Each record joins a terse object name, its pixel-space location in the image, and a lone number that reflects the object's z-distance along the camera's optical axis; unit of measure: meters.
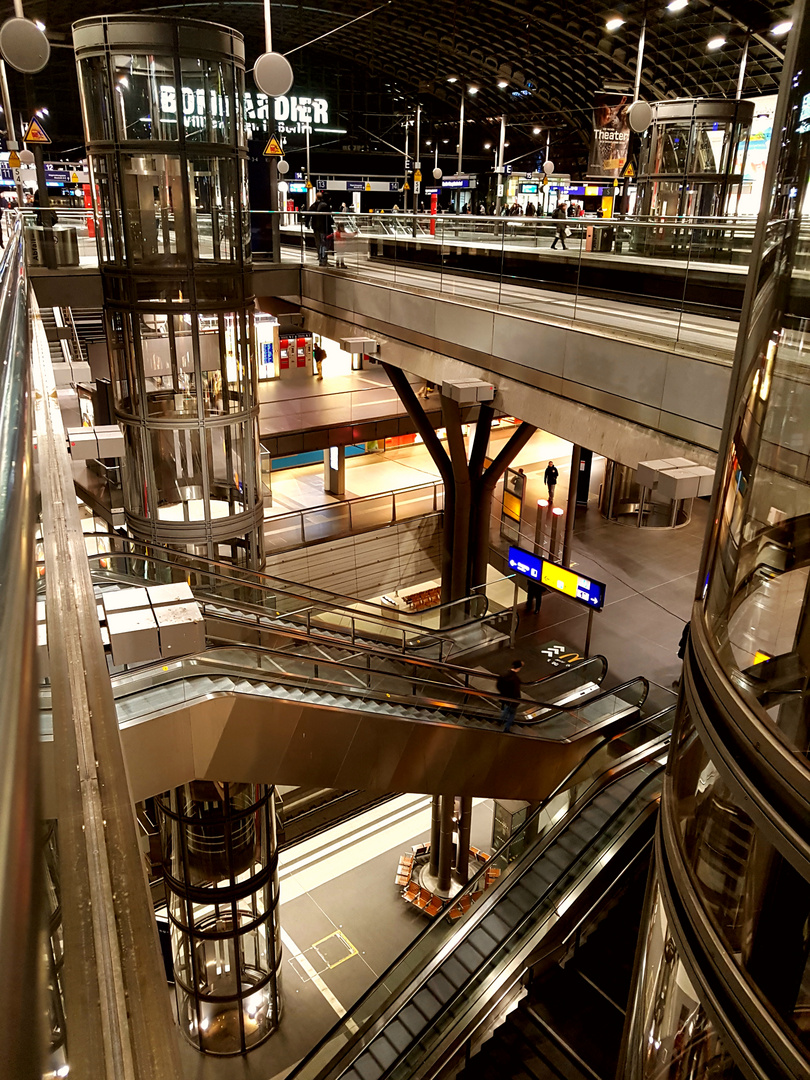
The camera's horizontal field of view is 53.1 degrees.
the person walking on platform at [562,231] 10.35
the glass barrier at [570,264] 8.61
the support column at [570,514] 18.22
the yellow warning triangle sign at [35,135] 15.75
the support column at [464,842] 15.79
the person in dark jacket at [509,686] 12.23
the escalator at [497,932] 6.75
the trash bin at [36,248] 13.59
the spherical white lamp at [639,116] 14.78
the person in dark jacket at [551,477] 19.47
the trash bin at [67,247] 14.11
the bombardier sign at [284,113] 40.22
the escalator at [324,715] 7.82
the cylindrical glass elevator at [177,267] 9.40
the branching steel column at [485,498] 15.48
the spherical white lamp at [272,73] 11.06
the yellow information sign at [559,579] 14.76
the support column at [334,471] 25.29
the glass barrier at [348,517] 19.34
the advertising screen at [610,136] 26.05
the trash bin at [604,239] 10.63
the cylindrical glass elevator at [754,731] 1.69
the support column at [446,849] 15.39
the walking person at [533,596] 17.18
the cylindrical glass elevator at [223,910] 10.25
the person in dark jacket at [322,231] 16.52
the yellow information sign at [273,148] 16.92
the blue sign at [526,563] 15.66
